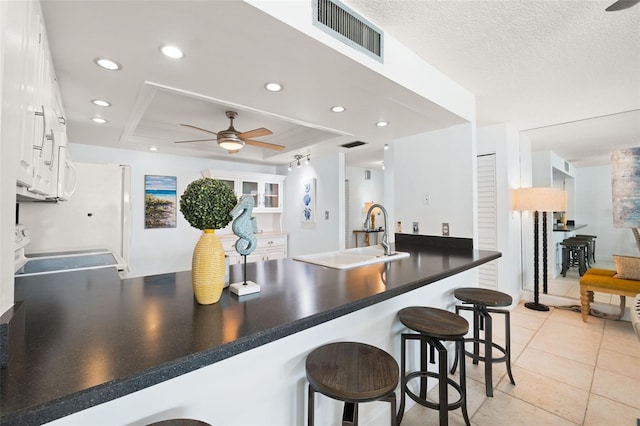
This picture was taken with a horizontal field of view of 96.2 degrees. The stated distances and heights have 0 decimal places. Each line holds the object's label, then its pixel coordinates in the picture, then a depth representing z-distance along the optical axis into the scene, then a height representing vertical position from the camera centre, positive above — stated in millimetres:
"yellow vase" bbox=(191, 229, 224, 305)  1062 -196
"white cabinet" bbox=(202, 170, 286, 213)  4933 +561
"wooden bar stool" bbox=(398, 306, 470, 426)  1474 -680
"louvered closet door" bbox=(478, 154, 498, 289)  3625 +25
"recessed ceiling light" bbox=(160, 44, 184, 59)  1476 +871
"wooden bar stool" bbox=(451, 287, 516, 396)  1973 -692
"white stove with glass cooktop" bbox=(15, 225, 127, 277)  1890 -343
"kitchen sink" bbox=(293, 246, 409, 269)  1865 -308
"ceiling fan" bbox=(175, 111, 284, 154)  2900 +832
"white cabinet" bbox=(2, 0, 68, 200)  836 +439
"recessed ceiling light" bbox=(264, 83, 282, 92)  1905 +878
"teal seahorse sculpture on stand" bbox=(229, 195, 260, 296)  1201 -66
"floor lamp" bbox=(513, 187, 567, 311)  3385 +148
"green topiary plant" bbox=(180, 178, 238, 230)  1085 +46
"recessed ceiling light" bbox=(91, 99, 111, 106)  2224 +898
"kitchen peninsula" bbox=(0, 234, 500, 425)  628 -347
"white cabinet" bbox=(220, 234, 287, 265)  4773 -552
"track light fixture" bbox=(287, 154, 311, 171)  4585 +975
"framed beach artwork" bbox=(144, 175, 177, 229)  4363 +230
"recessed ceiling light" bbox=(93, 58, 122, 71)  1630 +885
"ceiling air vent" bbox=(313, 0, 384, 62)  1399 +997
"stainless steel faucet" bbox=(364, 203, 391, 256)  2150 -143
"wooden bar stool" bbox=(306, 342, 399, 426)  1037 -619
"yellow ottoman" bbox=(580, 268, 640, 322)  2951 -729
